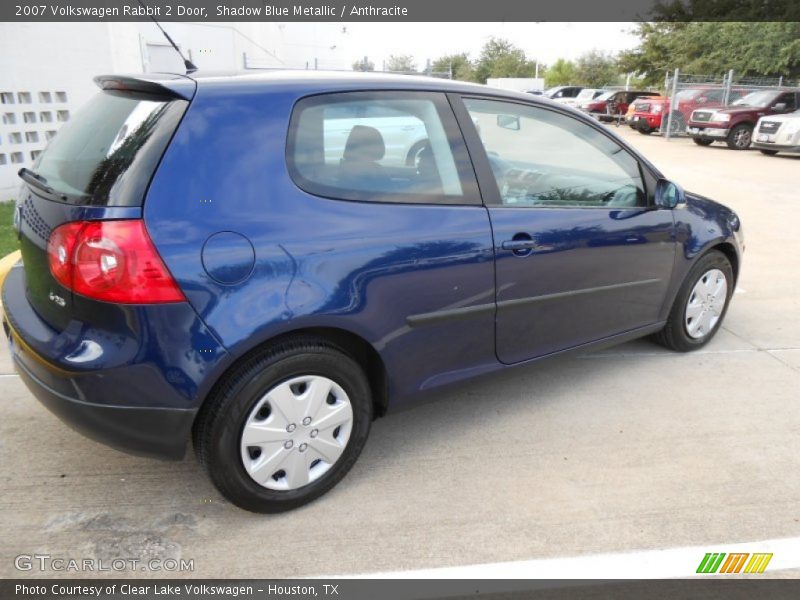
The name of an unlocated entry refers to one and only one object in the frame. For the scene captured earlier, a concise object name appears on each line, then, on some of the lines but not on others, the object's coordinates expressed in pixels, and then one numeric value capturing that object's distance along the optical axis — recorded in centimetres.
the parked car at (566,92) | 3519
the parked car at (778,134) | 1562
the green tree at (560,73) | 5784
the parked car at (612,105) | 2834
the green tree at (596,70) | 4950
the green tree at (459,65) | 6862
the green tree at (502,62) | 6378
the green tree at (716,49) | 2644
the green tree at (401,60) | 6952
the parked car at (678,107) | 2131
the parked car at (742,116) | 1786
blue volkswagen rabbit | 221
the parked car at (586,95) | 3117
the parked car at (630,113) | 2375
